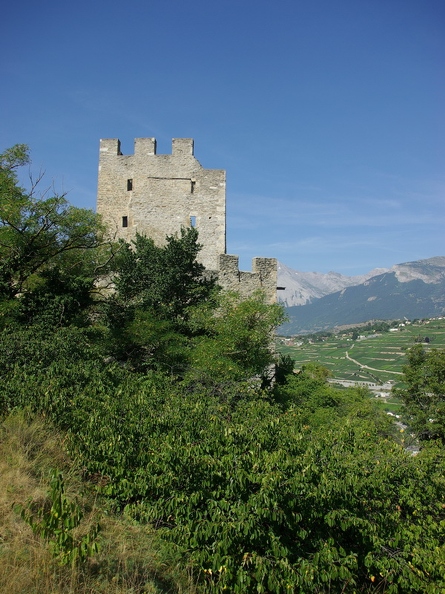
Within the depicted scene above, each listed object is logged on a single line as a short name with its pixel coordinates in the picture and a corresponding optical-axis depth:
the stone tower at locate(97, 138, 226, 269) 23.14
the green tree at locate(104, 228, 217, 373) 15.12
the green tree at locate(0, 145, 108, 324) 12.65
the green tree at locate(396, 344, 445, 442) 26.86
